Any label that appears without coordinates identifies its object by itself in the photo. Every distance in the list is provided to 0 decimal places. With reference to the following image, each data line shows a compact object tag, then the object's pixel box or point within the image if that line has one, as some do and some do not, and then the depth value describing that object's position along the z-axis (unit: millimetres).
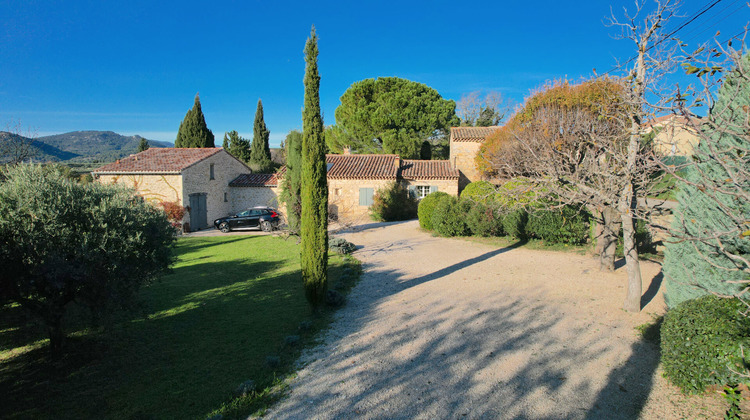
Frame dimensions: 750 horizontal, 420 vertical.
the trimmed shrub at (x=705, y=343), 4125
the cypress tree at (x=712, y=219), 4625
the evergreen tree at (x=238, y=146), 36938
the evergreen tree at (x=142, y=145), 36625
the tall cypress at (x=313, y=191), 7766
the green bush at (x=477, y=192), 15500
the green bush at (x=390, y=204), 23516
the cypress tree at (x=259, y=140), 34906
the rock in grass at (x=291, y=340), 6109
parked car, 21391
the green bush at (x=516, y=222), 14391
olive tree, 5094
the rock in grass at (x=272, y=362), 5352
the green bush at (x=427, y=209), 18039
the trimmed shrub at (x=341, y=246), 14102
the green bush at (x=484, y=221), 15352
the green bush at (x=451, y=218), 16266
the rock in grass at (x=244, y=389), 4584
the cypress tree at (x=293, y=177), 16586
